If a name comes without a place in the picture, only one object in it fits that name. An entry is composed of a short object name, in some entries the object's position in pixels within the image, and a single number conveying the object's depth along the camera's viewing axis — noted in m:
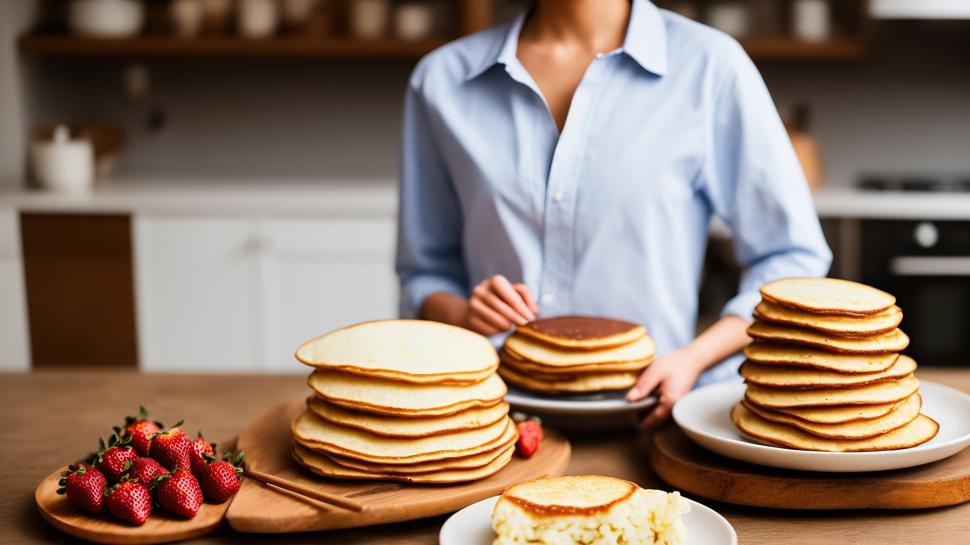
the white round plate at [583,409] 1.33
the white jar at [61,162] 3.85
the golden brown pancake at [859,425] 1.13
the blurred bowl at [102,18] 4.01
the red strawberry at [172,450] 1.13
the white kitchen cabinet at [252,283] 3.69
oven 3.49
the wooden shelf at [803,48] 3.81
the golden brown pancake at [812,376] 1.13
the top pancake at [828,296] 1.15
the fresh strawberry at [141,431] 1.17
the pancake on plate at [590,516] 0.95
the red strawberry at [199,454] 1.14
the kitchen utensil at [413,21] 3.95
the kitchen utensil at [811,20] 3.87
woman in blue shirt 1.58
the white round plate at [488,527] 1.00
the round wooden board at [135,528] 1.07
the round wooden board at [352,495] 1.07
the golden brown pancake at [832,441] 1.13
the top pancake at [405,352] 1.16
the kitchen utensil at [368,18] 3.99
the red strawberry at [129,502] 1.07
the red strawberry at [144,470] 1.10
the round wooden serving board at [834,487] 1.12
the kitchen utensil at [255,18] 3.97
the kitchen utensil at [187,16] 4.02
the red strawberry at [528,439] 1.23
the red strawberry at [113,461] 1.12
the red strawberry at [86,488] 1.09
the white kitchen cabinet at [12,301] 3.69
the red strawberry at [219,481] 1.12
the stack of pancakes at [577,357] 1.36
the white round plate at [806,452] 1.12
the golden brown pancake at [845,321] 1.14
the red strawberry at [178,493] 1.08
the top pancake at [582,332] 1.37
